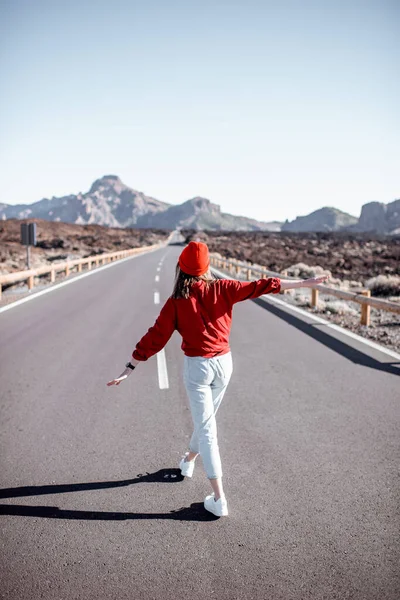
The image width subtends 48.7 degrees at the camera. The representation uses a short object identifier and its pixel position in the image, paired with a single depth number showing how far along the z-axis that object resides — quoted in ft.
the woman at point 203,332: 10.16
